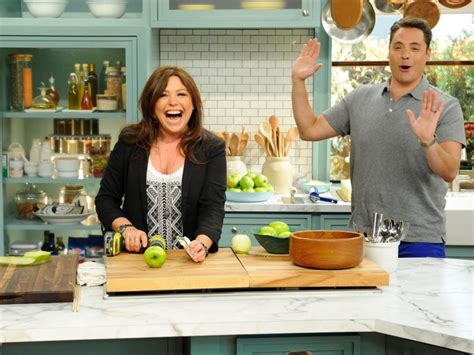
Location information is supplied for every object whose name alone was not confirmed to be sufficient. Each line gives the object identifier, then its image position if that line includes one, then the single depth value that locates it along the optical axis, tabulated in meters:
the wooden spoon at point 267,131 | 5.18
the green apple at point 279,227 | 3.03
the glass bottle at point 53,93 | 5.10
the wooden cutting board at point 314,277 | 2.63
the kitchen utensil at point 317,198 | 4.69
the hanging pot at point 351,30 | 4.68
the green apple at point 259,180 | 4.84
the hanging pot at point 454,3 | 4.50
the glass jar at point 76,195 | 5.17
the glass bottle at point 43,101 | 5.08
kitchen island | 2.27
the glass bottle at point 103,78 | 5.06
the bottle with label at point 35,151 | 5.11
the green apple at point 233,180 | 4.84
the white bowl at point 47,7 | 5.02
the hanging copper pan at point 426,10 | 4.42
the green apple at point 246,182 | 4.78
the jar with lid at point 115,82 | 5.04
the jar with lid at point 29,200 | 5.17
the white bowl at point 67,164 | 5.11
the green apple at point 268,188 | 4.84
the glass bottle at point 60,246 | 5.16
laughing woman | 3.12
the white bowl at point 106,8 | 5.02
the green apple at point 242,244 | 2.99
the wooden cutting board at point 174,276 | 2.56
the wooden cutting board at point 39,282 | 2.49
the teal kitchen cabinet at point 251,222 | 4.69
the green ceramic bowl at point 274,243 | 2.94
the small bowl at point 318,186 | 5.06
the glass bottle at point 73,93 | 5.09
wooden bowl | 2.72
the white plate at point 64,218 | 5.12
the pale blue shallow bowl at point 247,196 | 4.73
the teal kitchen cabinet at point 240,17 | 4.96
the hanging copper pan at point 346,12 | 4.05
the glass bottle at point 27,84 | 5.09
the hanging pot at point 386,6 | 4.54
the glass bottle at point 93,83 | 5.08
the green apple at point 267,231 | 3.00
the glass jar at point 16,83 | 5.08
